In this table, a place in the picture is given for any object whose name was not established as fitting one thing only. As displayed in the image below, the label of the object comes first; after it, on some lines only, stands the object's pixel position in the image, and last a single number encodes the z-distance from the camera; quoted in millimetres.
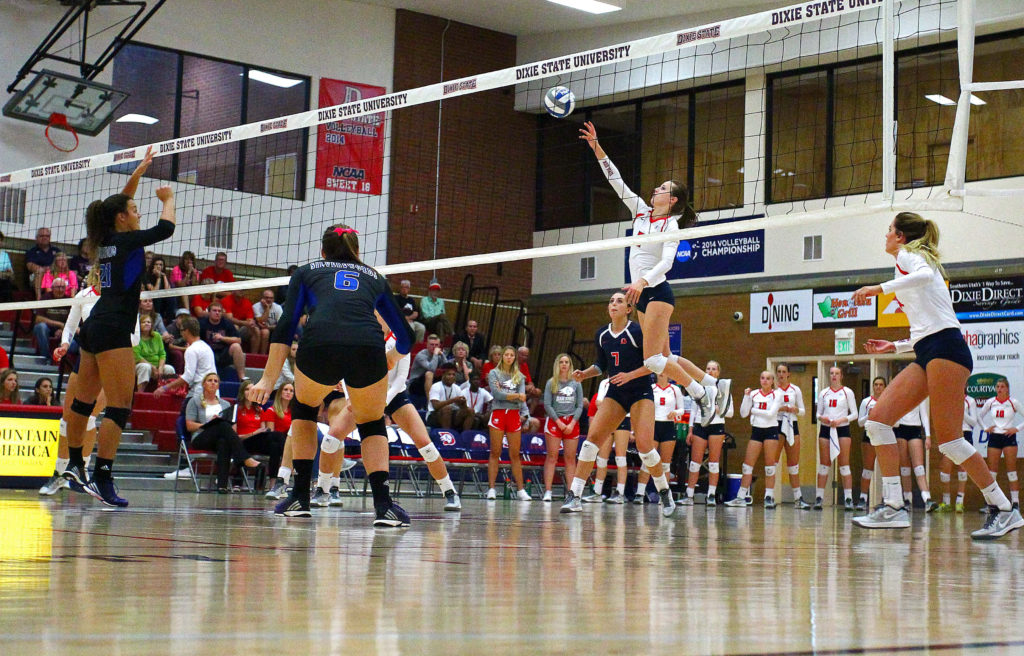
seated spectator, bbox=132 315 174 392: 15289
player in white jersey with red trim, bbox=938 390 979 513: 17703
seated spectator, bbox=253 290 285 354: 18309
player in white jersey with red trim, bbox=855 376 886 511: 16955
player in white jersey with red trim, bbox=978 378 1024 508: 17266
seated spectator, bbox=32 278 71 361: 15594
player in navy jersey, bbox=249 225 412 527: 5867
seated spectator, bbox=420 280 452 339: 20328
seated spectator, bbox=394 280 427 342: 18688
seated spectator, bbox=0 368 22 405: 12719
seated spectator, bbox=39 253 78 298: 16016
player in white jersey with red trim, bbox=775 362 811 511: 16500
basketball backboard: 17609
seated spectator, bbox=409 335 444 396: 17625
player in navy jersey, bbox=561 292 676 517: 9242
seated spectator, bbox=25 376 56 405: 13430
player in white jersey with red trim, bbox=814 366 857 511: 16906
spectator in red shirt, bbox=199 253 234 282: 17922
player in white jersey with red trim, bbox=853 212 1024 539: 6895
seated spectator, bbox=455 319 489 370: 19969
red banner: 21391
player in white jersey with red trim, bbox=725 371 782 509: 16062
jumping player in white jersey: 8602
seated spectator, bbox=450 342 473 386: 17719
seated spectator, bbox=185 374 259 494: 13414
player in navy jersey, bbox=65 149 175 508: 7402
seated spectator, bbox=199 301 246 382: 16469
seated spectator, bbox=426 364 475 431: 16812
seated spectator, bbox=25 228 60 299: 16844
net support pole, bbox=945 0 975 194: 6696
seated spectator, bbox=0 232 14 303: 16016
